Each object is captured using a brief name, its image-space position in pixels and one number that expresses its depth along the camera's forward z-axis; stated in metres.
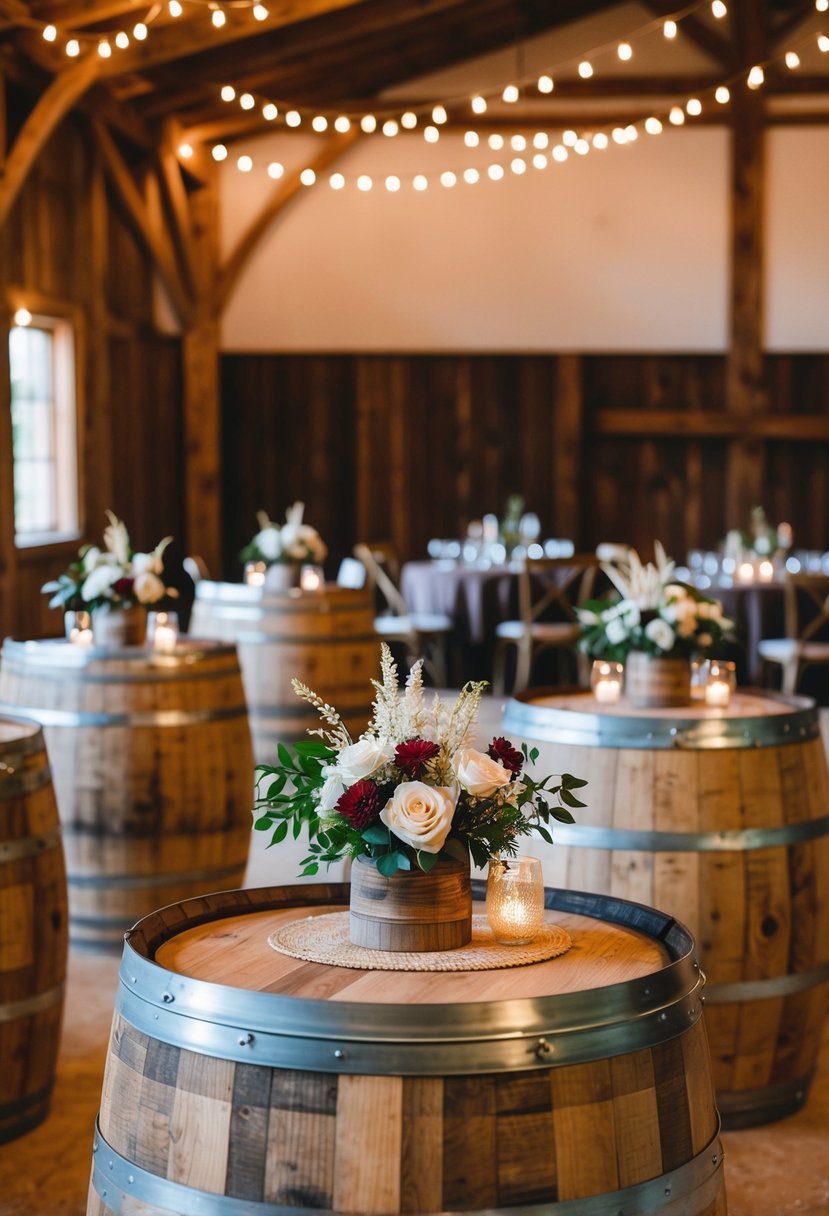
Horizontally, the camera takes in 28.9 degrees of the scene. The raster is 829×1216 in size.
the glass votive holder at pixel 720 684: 4.02
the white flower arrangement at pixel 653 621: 4.08
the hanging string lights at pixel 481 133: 11.53
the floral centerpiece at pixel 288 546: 7.58
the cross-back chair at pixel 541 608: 9.45
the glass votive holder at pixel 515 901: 2.28
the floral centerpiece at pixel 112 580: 5.19
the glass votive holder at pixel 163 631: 5.23
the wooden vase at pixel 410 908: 2.24
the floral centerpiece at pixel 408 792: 2.16
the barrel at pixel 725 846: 3.49
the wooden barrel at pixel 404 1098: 1.86
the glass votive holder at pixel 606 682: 4.07
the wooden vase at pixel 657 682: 4.01
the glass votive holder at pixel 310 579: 7.61
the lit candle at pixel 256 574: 7.89
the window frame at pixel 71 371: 9.88
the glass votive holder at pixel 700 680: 4.12
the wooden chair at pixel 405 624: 9.72
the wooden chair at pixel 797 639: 9.05
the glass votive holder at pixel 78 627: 5.23
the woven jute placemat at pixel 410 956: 2.17
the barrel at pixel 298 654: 7.02
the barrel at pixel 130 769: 4.83
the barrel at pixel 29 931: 3.45
